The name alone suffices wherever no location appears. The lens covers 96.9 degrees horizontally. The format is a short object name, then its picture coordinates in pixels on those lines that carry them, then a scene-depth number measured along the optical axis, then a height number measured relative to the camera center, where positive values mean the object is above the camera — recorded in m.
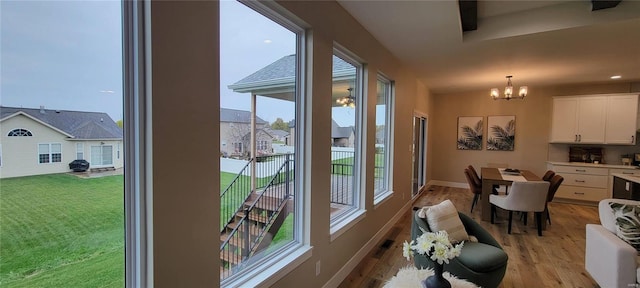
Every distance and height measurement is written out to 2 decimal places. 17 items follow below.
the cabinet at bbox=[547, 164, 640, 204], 5.53 -0.86
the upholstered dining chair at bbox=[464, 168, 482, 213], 5.07 -0.83
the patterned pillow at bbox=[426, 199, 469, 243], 2.44 -0.73
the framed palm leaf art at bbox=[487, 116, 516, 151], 6.89 +0.14
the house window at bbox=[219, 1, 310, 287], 1.66 -0.08
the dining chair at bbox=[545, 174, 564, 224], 4.33 -0.72
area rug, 1.60 -0.83
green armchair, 2.25 -1.01
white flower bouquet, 1.45 -0.57
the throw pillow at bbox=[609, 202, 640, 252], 2.29 -0.69
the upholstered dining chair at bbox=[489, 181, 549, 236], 3.85 -0.82
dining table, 4.43 -0.70
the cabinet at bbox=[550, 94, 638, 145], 5.52 +0.42
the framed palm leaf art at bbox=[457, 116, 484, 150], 7.26 +0.13
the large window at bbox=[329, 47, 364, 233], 2.88 -0.04
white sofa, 2.13 -0.94
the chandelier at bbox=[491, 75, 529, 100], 5.14 +0.87
